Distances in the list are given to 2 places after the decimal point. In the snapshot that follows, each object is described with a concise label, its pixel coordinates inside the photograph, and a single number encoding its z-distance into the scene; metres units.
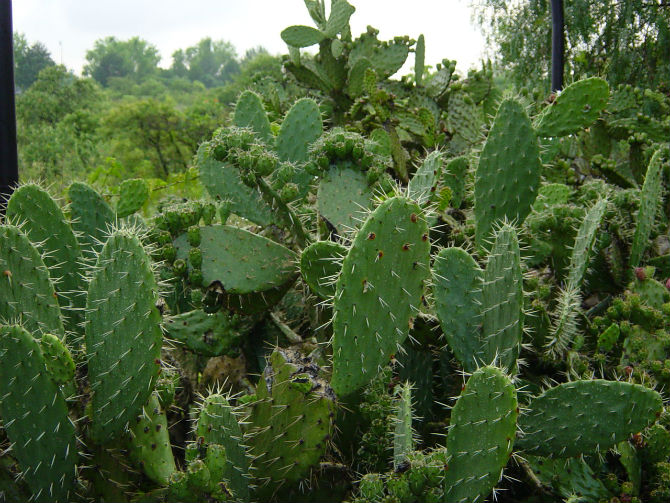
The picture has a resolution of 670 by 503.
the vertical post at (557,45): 2.25
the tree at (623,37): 6.05
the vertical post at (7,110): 1.53
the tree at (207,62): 65.94
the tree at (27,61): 39.11
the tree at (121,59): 60.28
